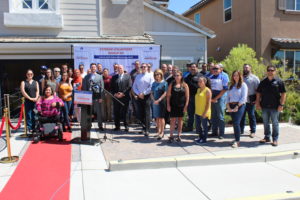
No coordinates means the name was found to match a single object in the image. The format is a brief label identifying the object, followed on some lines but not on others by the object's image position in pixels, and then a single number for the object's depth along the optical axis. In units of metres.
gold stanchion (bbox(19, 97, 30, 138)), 7.28
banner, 8.98
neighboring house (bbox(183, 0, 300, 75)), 13.73
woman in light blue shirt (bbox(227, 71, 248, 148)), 6.37
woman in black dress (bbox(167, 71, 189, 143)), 6.48
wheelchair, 6.77
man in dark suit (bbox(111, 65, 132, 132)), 7.52
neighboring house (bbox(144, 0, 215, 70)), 12.81
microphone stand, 6.81
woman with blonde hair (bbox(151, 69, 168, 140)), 6.88
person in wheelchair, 6.81
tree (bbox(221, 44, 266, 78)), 10.19
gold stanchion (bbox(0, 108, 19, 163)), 5.49
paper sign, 6.46
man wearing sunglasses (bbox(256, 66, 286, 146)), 6.26
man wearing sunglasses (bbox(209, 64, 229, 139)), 6.75
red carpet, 4.20
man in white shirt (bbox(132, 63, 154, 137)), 7.23
